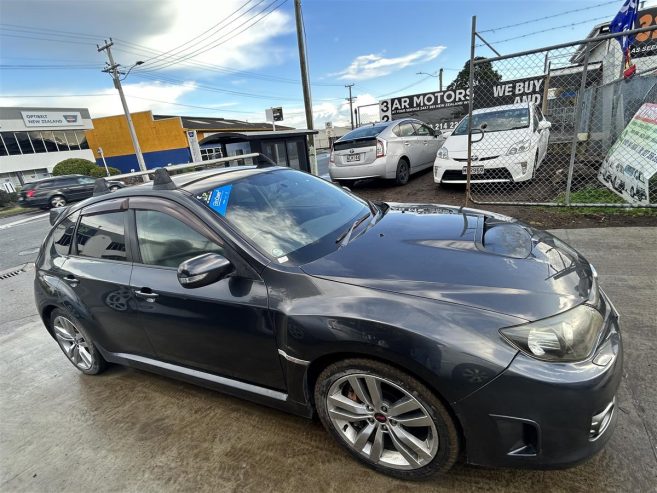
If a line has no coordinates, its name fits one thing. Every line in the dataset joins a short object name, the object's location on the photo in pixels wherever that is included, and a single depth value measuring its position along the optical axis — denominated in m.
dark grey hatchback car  1.56
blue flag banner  7.62
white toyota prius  6.59
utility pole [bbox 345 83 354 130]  57.69
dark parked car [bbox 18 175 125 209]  16.59
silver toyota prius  8.11
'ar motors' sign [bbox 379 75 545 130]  14.97
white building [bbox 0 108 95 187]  33.25
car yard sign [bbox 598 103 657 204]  5.06
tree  30.12
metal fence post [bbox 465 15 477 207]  5.17
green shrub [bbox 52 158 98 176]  25.52
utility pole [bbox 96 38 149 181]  24.99
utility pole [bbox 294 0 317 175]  11.61
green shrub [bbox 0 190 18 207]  21.67
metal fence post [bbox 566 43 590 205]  4.97
